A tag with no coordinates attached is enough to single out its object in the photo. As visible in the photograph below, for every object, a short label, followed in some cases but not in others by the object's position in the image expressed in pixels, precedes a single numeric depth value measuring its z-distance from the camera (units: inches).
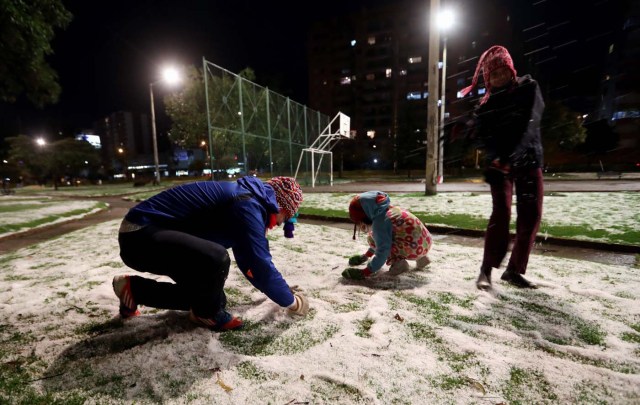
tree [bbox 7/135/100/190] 1503.4
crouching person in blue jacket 72.0
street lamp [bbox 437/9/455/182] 522.6
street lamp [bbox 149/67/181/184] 682.8
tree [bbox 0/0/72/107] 295.9
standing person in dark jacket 97.7
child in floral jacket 110.3
